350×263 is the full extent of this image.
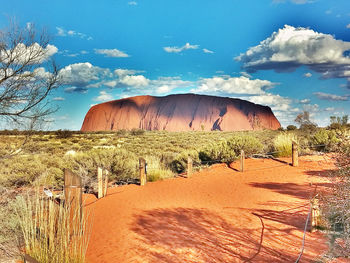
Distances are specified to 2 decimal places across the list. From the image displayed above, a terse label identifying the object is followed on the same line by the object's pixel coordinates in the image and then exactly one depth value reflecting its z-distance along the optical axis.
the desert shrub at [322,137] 16.97
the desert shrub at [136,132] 54.39
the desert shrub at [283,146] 15.77
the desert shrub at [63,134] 41.91
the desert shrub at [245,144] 15.78
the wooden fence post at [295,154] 13.23
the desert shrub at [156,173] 12.84
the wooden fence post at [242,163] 13.03
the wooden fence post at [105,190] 10.45
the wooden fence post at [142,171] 11.54
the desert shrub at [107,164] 13.21
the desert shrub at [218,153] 15.19
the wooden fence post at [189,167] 12.82
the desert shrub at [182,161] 15.42
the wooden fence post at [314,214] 5.99
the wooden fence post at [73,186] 5.80
